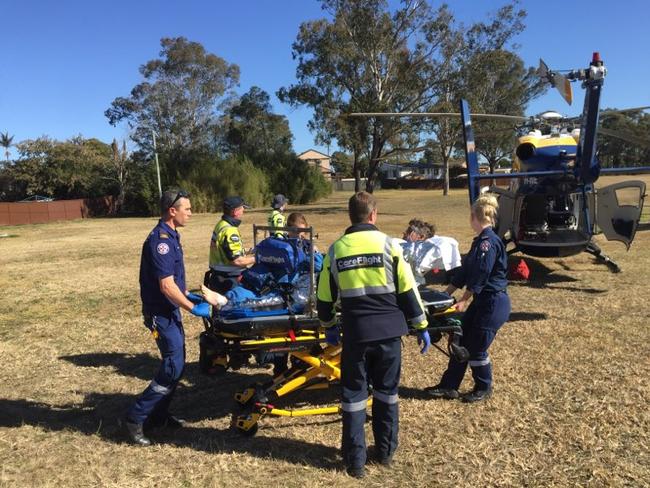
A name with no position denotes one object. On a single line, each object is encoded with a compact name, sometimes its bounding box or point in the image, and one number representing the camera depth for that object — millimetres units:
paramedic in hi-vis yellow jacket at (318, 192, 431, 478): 3205
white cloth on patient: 5176
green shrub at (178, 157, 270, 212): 35562
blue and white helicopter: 8586
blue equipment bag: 4574
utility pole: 35000
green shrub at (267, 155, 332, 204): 41312
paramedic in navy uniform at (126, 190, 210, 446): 3732
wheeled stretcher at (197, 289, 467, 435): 3836
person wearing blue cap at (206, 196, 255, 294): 5477
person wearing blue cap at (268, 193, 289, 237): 7527
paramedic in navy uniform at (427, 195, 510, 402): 4137
